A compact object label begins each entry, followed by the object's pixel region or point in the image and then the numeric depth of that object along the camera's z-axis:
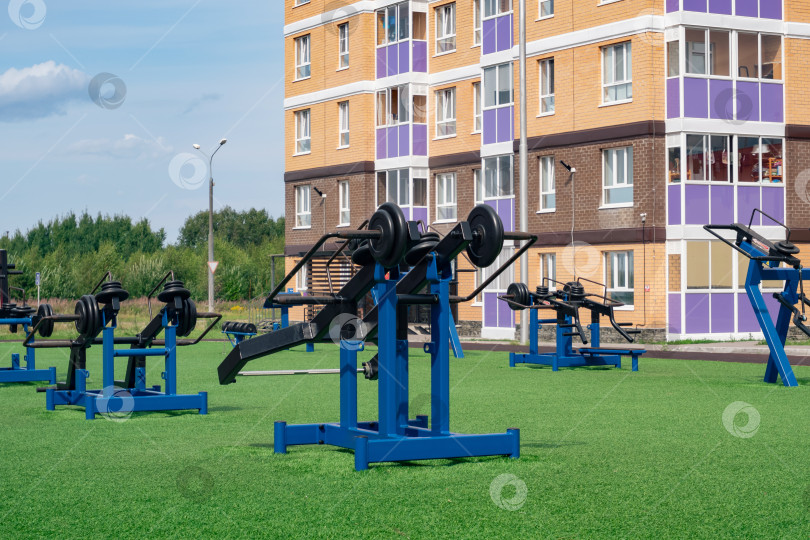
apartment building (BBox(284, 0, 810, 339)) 29.41
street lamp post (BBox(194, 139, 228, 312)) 44.38
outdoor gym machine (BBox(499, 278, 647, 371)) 18.73
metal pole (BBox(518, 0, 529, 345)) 27.53
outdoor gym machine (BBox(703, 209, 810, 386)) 14.51
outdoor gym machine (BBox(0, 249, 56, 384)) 16.25
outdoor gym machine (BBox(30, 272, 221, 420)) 11.68
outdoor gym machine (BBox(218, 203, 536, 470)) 7.76
